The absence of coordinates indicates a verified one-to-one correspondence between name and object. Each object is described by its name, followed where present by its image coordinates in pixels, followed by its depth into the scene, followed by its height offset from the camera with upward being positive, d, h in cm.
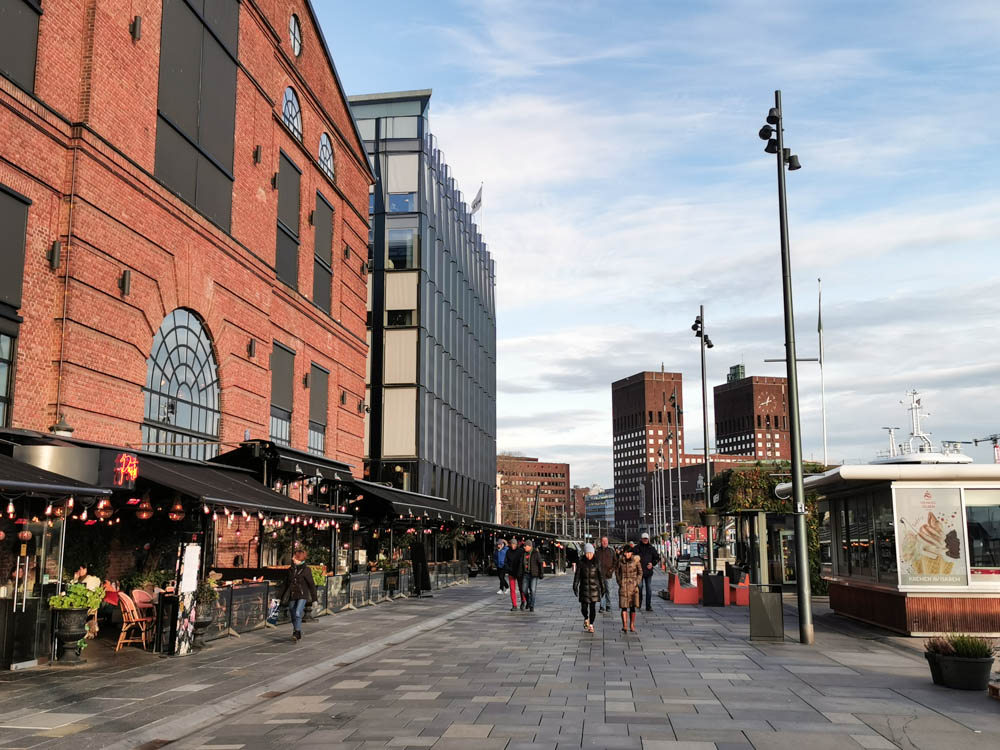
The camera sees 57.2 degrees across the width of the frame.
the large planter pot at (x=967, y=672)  1096 -173
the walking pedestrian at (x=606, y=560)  1998 -72
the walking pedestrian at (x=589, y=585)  1823 -114
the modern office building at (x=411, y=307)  4747 +1186
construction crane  5555 +576
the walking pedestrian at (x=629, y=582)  1822 -109
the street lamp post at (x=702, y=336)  3472 +731
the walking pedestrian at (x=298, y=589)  1658 -111
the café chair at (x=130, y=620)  1484 -150
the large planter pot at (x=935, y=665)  1132 -170
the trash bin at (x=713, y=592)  2548 -179
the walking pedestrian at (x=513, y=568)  2402 -107
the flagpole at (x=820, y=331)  3734 +836
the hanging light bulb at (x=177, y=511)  1628 +29
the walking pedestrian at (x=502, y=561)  3045 -118
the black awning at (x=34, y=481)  1127 +59
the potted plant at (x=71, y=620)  1323 -132
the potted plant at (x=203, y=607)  1512 -133
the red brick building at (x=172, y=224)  1567 +662
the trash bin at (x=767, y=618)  1608 -158
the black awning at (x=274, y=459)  2073 +156
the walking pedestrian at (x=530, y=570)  2380 -110
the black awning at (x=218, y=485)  1527 +78
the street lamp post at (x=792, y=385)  1584 +252
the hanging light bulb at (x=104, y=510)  1431 +27
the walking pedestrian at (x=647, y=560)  2346 -84
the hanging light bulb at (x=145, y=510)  1570 +29
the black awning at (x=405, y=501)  2773 +87
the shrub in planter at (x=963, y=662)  1097 -161
